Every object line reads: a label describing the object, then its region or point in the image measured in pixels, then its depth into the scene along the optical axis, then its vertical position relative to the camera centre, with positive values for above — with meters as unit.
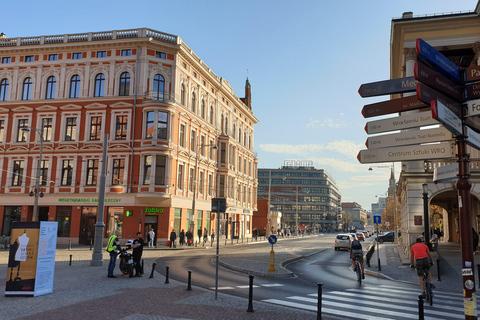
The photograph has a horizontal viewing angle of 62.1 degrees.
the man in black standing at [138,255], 16.45 -1.85
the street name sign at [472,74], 6.23 +2.28
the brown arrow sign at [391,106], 6.90 +1.97
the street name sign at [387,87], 6.85 +2.30
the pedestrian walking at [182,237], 40.64 -2.62
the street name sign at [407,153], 6.27 +1.08
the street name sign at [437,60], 5.86 +2.39
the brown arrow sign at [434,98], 5.76 +1.80
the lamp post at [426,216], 19.73 +0.10
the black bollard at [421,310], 7.65 -1.76
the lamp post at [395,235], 53.83 -2.55
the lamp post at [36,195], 30.49 +0.96
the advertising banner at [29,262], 11.70 -1.62
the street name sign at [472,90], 6.32 +2.03
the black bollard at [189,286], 13.21 -2.49
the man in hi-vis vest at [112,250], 16.09 -1.63
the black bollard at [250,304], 10.05 -2.28
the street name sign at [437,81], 5.85 +2.07
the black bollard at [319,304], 8.88 -1.98
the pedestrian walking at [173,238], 37.69 -2.54
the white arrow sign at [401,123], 6.54 +1.61
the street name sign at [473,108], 6.17 +1.73
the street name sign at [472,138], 6.28 +1.31
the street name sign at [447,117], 5.58 +1.46
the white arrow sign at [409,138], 6.35 +1.34
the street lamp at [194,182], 41.05 +3.20
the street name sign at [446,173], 6.69 +0.79
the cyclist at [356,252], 16.94 -1.55
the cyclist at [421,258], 12.16 -1.23
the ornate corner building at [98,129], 40.16 +8.34
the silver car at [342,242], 38.44 -2.51
